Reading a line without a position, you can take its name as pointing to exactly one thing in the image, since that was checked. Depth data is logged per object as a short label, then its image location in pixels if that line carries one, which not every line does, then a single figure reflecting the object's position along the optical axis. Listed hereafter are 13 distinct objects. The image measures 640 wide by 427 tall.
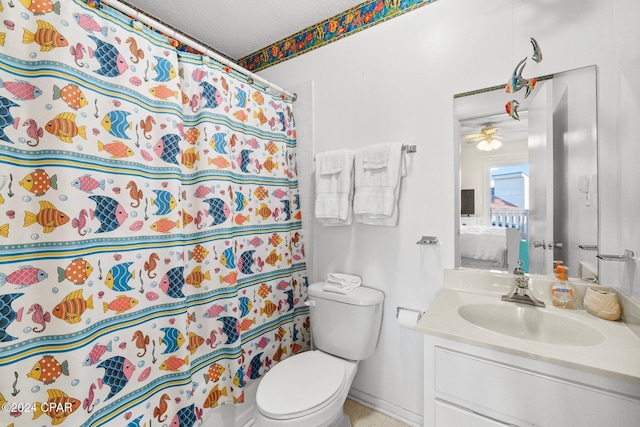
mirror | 1.13
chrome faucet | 1.15
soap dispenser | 1.10
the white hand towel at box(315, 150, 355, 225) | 1.58
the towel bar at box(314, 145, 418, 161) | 1.46
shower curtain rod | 1.01
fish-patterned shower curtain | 0.81
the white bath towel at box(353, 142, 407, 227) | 1.44
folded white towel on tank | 1.55
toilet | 1.11
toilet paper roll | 1.38
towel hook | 1.40
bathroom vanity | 0.74
